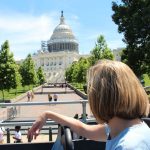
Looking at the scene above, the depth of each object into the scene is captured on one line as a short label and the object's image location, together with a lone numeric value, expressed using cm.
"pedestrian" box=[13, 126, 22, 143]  510
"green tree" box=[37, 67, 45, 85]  6942
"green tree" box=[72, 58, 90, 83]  4080
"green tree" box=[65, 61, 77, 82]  6542
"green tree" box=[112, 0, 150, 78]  1290
